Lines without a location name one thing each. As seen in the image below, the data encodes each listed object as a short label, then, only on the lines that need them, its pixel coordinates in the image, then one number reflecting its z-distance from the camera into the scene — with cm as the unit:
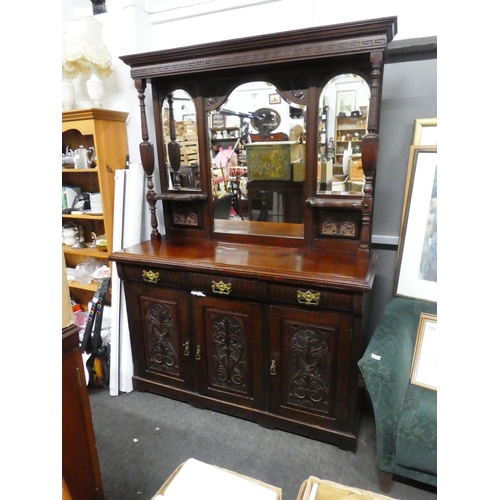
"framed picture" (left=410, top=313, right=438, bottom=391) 150
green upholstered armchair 132
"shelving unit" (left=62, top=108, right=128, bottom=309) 207
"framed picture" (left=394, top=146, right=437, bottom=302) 169
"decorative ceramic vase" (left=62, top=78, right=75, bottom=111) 216
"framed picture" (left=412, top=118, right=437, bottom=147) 166
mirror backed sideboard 153
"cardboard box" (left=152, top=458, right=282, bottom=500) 94
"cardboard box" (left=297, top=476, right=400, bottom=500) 90
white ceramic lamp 192
